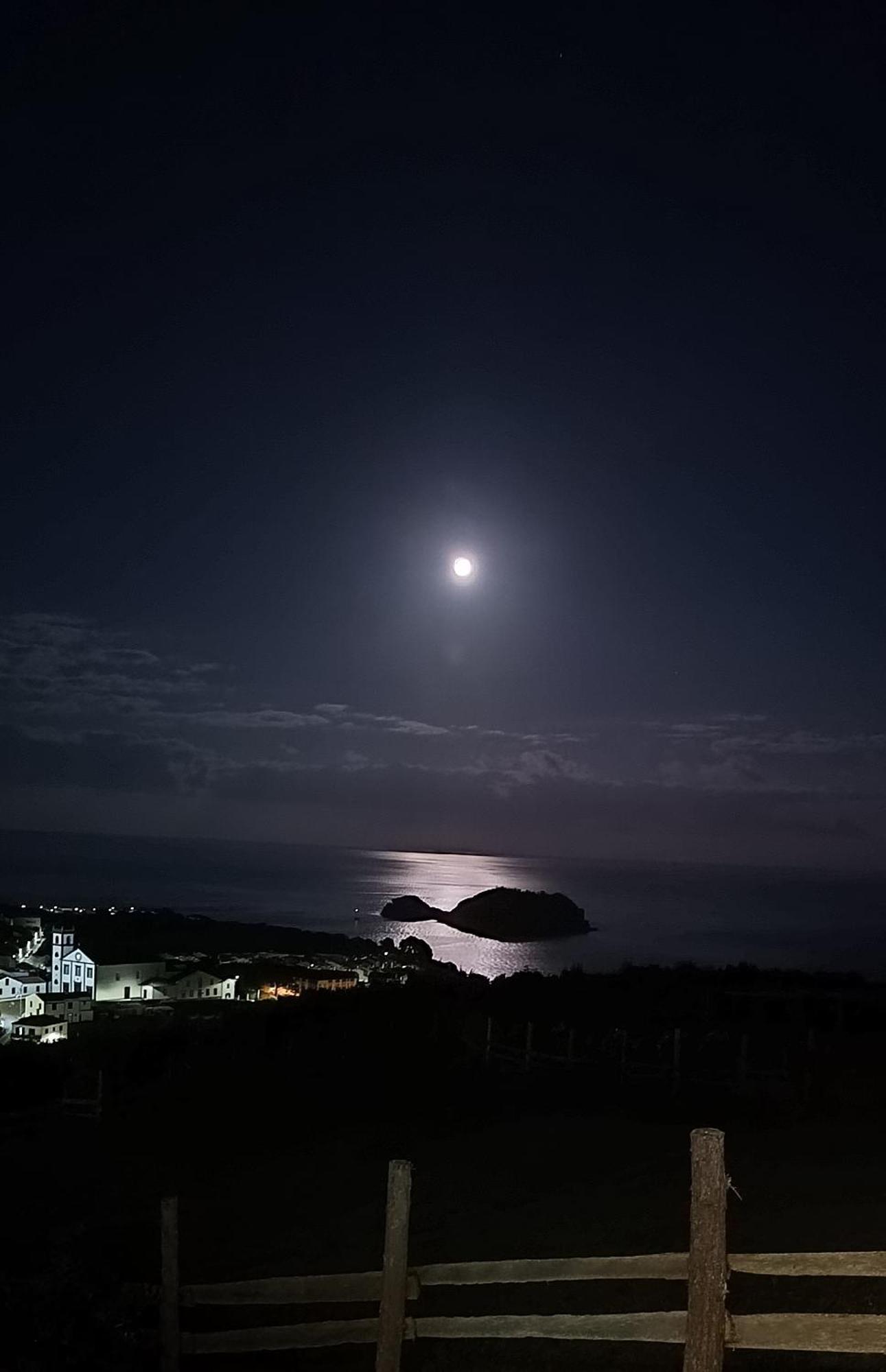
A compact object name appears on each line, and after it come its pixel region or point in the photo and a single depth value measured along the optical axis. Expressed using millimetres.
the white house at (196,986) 60000
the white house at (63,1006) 53812
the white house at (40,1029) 47969
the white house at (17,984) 54656
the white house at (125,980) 61031
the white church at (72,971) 61156
